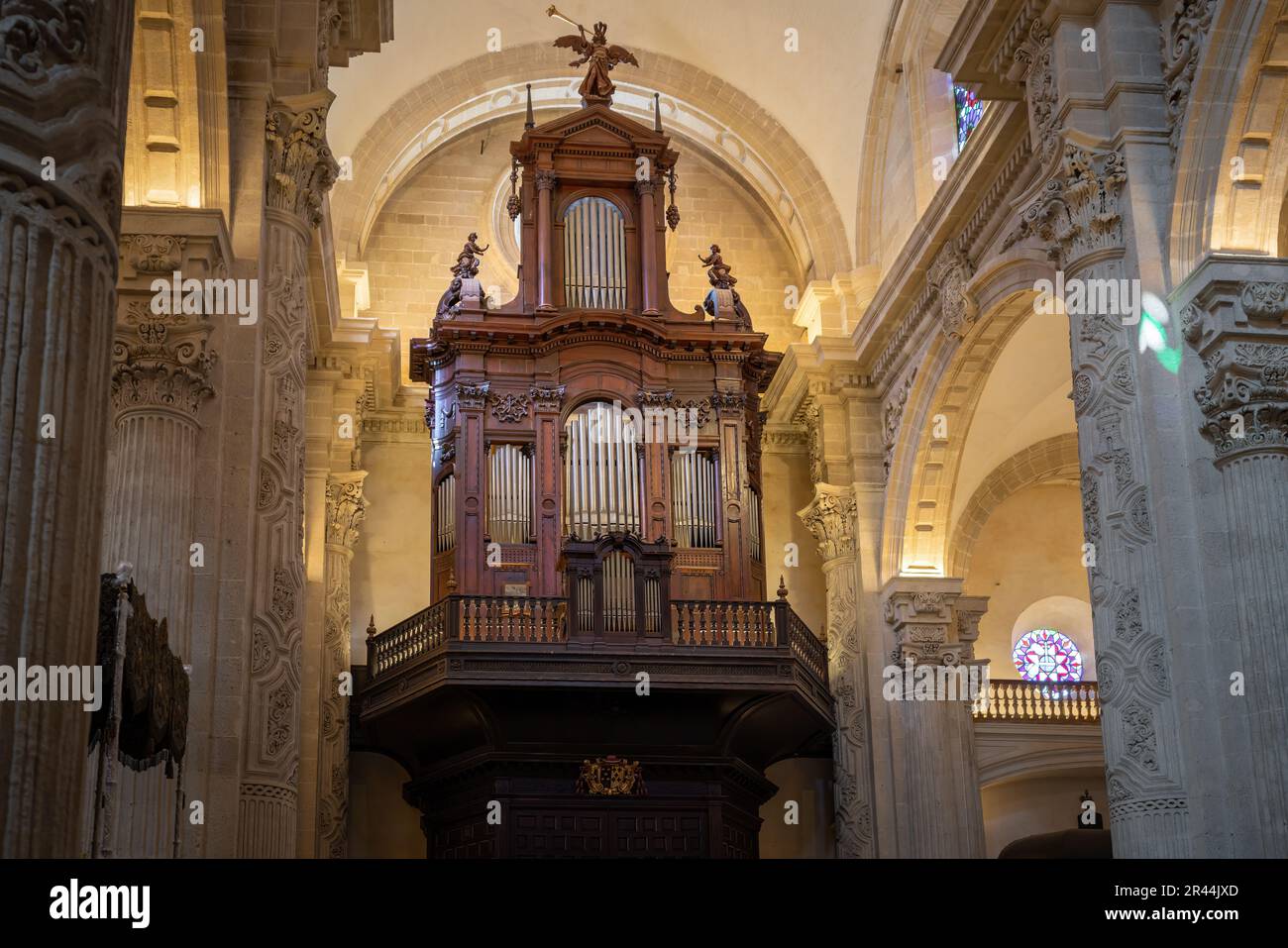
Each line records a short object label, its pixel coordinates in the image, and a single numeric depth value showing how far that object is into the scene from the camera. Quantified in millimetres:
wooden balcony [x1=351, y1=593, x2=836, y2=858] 19453
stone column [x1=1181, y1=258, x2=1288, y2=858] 12094
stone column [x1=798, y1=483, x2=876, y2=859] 21531
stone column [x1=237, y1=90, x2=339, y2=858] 12422
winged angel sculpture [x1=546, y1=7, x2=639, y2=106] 23578
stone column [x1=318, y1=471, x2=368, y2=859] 20844
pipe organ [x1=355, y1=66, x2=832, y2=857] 19641
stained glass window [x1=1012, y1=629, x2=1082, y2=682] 26469
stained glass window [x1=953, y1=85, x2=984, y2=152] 21000
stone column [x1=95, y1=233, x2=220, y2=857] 11148
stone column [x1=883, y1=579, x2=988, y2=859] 20688
